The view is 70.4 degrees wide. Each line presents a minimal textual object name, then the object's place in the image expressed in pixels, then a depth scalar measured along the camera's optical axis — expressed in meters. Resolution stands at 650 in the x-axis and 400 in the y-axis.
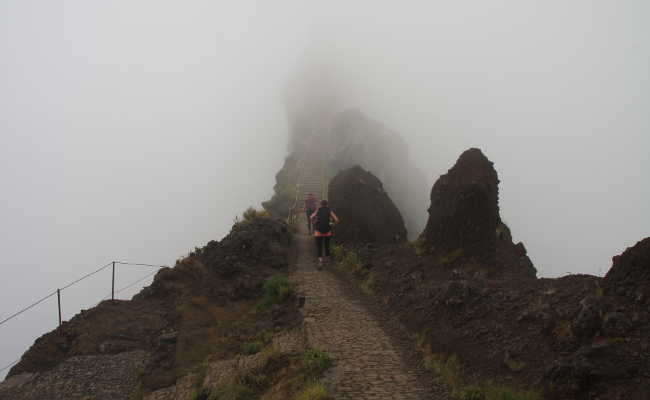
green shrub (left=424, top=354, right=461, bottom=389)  7.77
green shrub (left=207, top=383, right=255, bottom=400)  8.44
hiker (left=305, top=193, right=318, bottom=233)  21.80
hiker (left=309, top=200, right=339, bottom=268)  15.74
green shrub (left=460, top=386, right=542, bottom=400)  6.45
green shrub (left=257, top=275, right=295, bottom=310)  13.82
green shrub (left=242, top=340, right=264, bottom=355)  10.91
